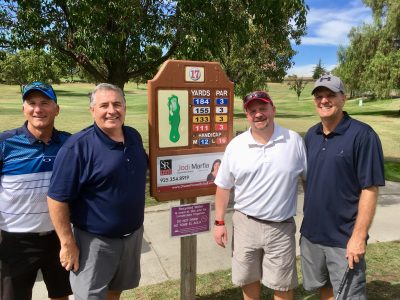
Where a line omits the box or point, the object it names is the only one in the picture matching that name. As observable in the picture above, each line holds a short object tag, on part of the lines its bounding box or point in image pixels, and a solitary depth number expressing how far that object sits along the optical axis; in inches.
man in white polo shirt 108.6
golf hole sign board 116.8
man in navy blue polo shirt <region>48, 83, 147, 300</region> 91.7
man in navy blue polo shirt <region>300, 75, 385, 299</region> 98.4
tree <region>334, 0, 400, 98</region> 1082.1
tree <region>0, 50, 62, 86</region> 311.5
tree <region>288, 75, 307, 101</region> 2204.7
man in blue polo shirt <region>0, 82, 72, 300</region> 97.7
